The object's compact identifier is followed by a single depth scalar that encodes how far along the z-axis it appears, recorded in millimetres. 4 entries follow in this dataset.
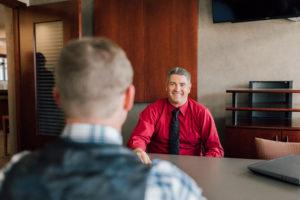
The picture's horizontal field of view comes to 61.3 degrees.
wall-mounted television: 2680
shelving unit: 2424
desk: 980
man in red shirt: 2072
